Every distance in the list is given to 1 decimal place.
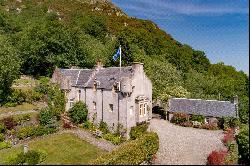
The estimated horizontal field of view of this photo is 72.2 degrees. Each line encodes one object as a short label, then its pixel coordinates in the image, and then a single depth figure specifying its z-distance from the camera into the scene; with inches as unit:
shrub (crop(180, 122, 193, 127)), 993.7
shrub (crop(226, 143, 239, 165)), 636.5
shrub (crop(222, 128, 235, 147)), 777.5
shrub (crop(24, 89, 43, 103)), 1095.0
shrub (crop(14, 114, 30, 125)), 899.6
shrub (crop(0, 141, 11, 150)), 781.1
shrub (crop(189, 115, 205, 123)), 996.2
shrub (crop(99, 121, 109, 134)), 897.5
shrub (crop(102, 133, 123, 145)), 825.6
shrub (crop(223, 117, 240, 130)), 941.2
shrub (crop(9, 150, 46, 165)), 630.9
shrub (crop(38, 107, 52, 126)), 899.6
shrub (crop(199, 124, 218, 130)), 961.7
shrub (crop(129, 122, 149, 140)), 836.7
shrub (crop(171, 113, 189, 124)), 1017.2
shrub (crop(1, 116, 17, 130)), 864.5
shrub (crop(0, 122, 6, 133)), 839.1
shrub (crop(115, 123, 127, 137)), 857.6
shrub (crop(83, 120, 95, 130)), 935.2
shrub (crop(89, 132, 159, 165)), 563.0
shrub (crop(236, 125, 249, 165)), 623.5
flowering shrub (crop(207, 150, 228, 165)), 597.3
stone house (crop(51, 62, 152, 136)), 861.4
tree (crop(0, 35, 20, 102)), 1007.9
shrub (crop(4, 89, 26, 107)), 1028.9
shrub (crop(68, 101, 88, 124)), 955.4
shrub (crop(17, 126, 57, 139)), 836.1
